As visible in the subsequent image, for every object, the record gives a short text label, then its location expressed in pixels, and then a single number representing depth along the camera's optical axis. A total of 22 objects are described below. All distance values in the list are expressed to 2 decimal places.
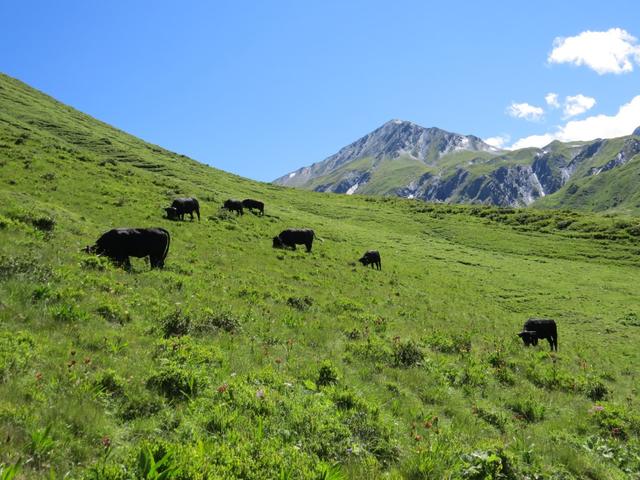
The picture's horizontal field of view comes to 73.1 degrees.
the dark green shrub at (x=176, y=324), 11.69
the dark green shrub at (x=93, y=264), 15.14
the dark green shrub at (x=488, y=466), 7.47
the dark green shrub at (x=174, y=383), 8.33
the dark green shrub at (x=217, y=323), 12.75
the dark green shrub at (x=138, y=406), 7.39
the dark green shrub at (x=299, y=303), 18.89
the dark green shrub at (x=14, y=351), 7.43
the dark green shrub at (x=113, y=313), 11.48
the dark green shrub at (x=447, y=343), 16.91
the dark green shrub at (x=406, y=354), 13.82
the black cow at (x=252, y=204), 49.94
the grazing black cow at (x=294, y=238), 35.34
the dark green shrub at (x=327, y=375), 10.73
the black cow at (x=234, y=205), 45.22
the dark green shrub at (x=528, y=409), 11.91
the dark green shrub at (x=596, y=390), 14.71
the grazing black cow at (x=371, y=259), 37.22
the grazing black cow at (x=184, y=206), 35.96
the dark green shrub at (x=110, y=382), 7.77
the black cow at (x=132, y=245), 18.08
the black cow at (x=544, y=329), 23.92
